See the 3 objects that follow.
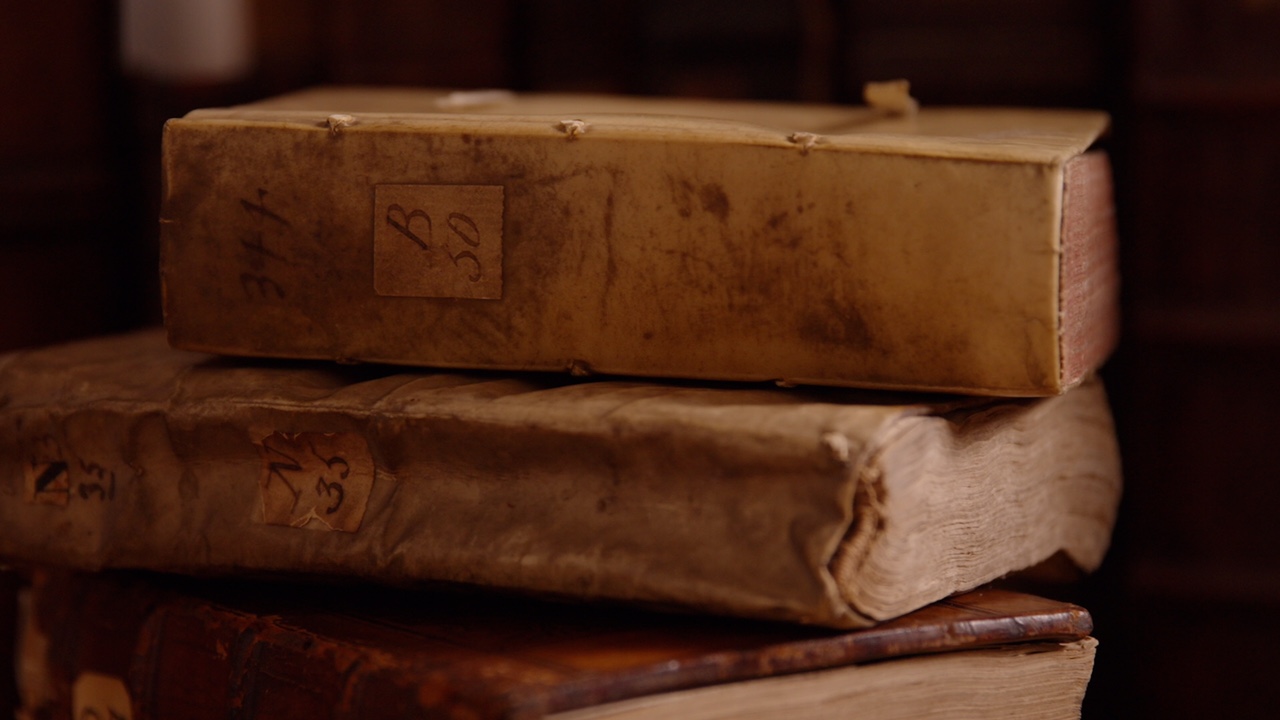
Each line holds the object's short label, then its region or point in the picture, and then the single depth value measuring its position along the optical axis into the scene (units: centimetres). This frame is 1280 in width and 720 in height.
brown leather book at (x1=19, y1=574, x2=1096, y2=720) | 70
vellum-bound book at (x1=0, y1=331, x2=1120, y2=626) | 71
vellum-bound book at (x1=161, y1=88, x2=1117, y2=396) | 73
